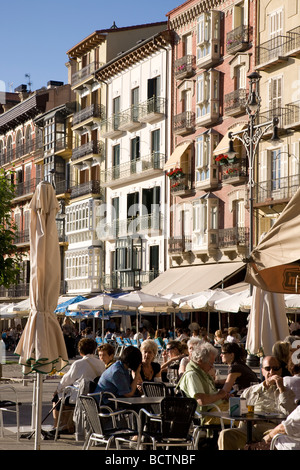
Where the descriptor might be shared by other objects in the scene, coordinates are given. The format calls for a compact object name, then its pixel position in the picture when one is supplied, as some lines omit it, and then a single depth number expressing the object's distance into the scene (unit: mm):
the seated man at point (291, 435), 8477
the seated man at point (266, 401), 9633
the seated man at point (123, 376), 12047
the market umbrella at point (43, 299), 11305
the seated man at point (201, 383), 10961
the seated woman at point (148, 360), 13336
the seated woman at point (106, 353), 13836
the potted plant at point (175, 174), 46469
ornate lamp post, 27828
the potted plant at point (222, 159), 41853
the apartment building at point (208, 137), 41969
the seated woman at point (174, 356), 17141
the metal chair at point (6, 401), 13257
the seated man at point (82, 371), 13330
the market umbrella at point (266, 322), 16844
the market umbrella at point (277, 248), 9508
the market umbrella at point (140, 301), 33191
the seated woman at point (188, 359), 14320
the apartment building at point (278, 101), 38281
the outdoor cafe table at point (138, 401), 10930
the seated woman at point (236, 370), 11875
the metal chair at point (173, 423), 10062
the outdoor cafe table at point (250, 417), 9562
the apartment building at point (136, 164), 49938
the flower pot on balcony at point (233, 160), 41625
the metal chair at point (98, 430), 10227
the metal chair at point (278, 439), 8500
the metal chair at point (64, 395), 13086
